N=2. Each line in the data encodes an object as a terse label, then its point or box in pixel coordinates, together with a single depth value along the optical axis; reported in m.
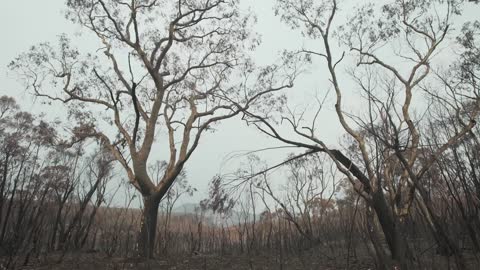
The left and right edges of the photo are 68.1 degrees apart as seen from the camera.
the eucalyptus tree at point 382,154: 3.25
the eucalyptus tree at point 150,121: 10.11
